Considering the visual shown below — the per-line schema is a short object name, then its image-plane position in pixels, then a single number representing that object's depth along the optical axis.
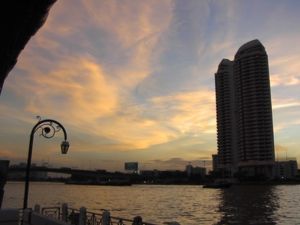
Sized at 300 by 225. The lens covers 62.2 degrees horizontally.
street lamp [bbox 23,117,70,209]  12.36
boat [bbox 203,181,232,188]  110.98
